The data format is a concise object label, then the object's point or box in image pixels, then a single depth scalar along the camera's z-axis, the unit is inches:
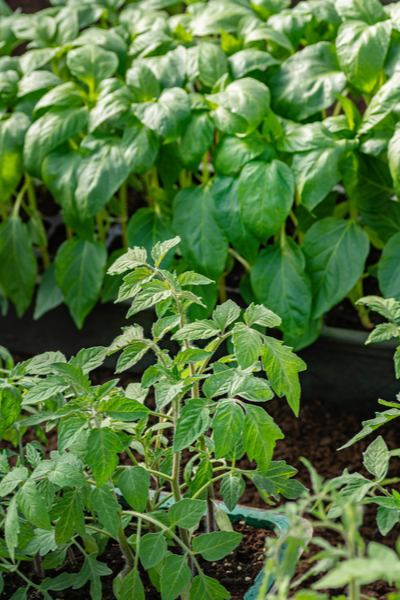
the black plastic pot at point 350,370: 61.3
